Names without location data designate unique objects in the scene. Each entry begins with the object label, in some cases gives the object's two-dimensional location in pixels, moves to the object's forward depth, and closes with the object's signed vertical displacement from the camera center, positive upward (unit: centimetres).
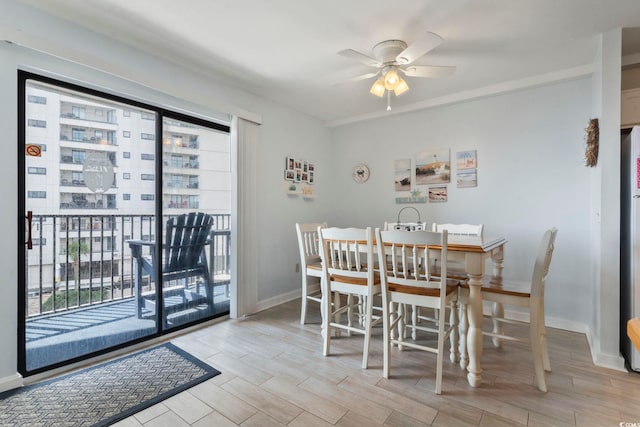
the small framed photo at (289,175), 385 +49
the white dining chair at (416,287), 189 -53
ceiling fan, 218 +116
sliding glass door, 209 -8
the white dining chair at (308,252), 297 -43
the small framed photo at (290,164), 387 +64
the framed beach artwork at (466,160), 339 +61
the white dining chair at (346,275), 217 -49
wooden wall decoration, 242 +58
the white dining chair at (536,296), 188 -56
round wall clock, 423 +56
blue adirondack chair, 270 -51
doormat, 165 -114
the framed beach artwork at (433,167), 357 +56
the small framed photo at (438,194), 359 +22
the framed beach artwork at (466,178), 340 +40
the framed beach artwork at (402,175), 386 +49
